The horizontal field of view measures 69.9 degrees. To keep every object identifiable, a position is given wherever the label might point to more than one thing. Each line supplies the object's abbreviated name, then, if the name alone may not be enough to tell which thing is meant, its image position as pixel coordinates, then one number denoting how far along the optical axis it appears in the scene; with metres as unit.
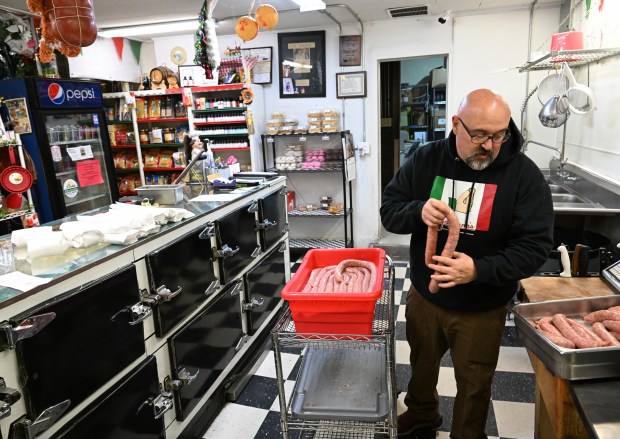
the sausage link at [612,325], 1.59
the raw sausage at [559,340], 1.50
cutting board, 2.30
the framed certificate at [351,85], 5.35
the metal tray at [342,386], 1.93
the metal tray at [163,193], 2.83
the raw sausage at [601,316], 1.69
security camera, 4.80
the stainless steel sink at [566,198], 3.47
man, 1.74
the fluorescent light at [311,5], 3.92
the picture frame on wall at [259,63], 5.54
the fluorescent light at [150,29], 4.96
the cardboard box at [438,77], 8.01
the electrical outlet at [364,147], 5.50
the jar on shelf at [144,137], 5.92
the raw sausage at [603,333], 1.49
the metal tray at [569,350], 1.36
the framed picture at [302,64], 5.39
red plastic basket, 1.65
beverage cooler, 4.20
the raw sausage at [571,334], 1.48
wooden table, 1.50
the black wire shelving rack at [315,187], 5.45
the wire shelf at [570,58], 2.87
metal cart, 1.79
